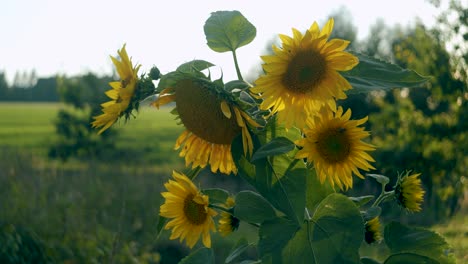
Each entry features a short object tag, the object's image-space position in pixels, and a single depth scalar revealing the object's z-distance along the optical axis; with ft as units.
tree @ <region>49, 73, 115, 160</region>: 48.67
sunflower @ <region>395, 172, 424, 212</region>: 5.69
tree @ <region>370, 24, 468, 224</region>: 27.22
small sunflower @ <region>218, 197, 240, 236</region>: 5.73
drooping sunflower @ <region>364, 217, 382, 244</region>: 5.85
